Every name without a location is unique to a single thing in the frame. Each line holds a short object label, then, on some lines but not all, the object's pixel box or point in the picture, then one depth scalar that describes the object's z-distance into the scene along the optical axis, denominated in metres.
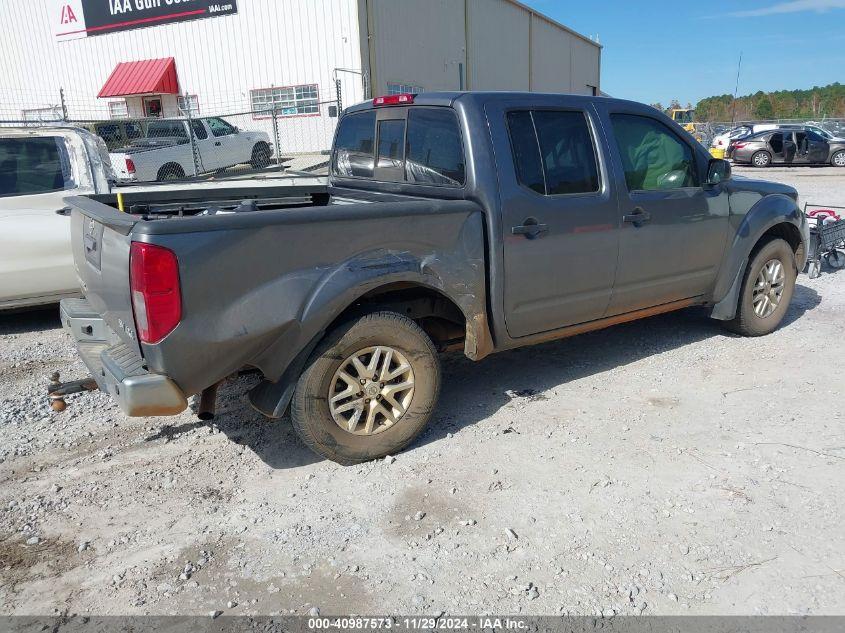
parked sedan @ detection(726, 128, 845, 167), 23.91
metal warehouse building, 23.33
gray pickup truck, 3.12
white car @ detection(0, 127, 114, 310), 6.00
